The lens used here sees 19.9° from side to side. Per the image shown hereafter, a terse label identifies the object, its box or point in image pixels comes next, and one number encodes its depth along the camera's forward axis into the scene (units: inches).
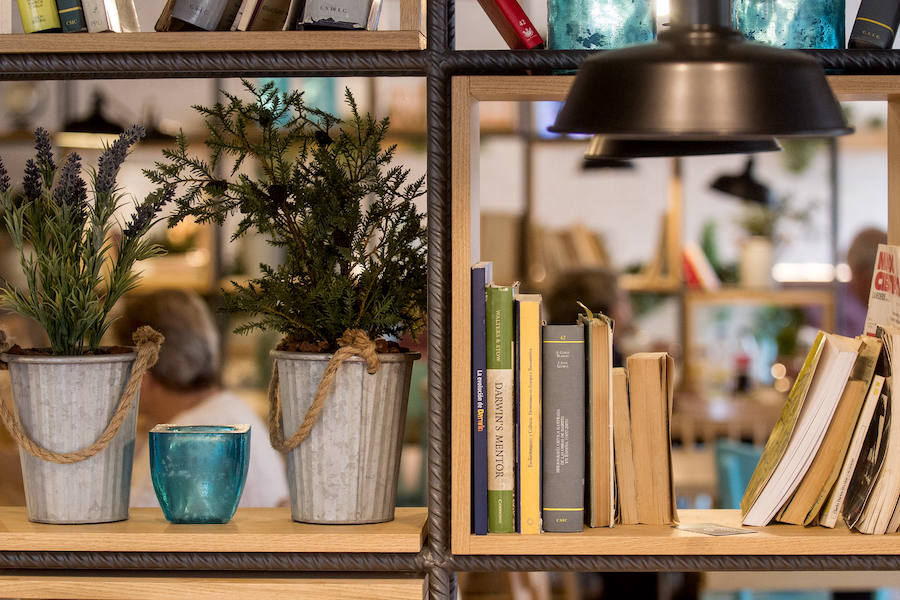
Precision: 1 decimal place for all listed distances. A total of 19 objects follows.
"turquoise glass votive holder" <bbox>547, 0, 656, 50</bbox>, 102.2
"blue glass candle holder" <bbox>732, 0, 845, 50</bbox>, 102.3
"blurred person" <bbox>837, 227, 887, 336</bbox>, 236.8
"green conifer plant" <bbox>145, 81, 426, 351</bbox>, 102.6
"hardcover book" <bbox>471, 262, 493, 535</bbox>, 101.2
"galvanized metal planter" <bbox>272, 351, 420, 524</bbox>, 102.3
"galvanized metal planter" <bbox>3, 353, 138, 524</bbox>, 102.4
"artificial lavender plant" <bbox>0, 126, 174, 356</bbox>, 101.9
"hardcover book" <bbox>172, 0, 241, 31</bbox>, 102.2
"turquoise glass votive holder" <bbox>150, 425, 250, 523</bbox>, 103.0
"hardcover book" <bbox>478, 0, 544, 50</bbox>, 101.6
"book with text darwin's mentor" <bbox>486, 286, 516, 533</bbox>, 101.2
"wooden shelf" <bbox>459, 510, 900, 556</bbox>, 101.1
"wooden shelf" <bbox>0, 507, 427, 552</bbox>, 101.6
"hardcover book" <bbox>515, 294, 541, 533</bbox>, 101.1
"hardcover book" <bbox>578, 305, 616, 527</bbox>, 101.7
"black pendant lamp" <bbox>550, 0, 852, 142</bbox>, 87.1
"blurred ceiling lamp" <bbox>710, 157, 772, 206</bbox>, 254.3
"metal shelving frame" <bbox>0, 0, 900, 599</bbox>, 101.3
